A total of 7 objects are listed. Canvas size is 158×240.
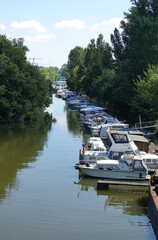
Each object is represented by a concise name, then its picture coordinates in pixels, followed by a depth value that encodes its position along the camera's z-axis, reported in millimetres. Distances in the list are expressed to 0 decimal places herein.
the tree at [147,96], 55844
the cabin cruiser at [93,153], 35906
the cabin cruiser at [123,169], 32250
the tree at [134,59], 64438
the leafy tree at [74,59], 170150
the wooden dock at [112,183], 30184
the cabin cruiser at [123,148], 34875
